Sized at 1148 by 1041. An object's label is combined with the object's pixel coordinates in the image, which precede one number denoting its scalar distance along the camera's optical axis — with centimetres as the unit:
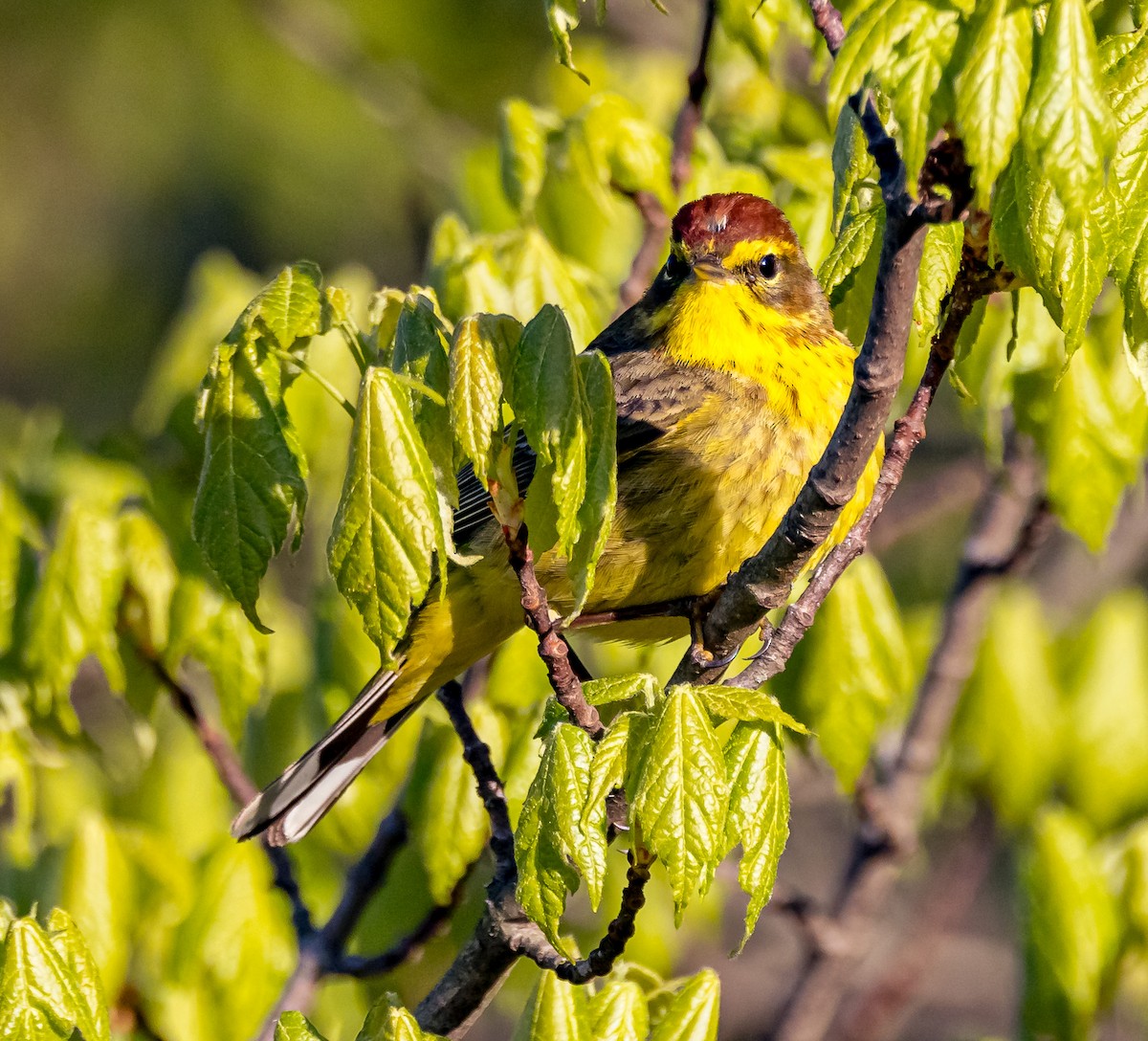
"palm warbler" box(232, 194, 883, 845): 754
